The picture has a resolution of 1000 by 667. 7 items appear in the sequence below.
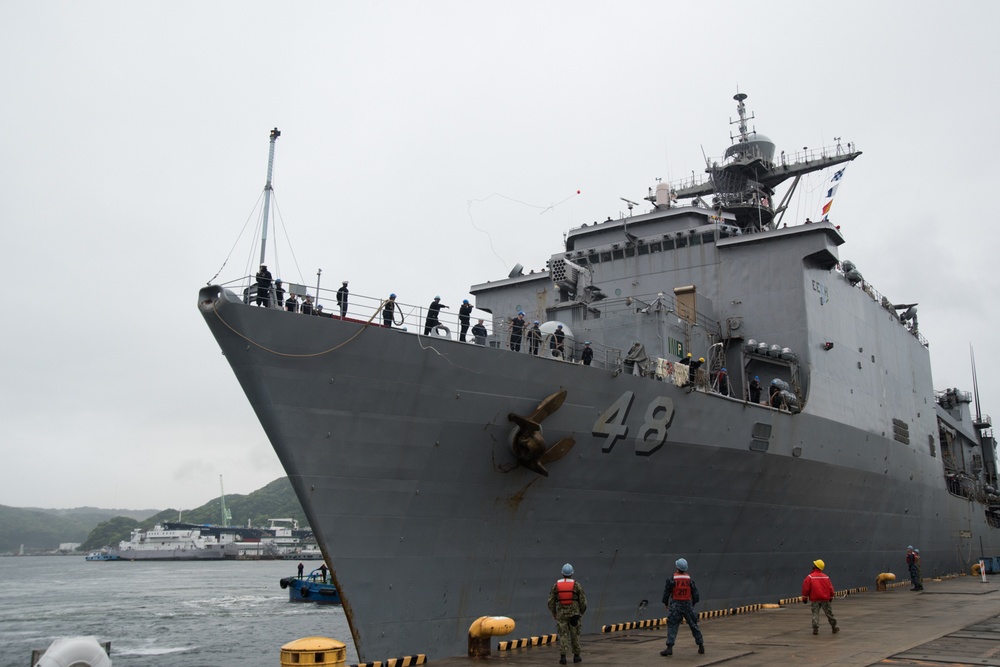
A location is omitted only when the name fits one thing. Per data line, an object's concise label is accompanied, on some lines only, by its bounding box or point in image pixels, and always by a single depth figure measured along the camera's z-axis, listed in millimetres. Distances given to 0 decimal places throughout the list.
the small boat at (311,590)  33125
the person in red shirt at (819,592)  9852
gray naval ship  8828
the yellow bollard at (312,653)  6727
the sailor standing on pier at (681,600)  8641
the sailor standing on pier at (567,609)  7961
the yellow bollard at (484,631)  8906
